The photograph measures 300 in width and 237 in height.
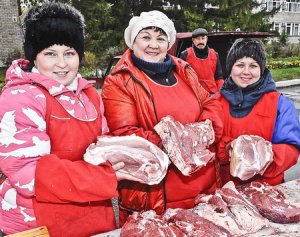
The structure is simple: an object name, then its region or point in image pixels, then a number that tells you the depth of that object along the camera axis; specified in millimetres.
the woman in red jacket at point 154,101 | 2529
